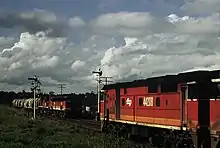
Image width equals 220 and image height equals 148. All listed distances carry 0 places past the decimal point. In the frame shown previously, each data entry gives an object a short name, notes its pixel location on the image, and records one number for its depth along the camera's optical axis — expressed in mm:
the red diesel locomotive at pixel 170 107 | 20312
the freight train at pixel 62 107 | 66575
